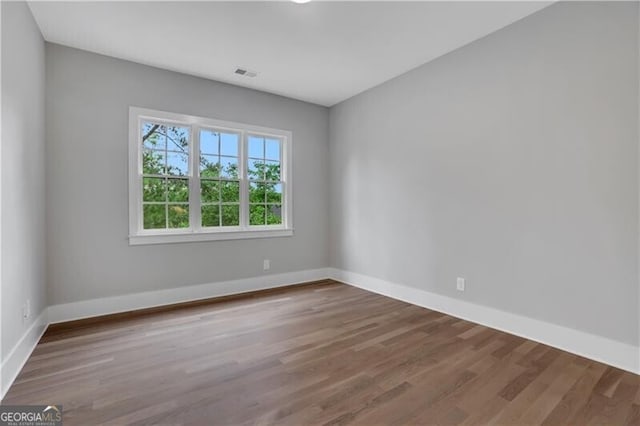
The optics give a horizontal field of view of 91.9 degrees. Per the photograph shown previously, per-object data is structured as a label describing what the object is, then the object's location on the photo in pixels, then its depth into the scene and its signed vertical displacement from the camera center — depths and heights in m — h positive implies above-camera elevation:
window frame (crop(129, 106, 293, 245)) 3.41 +0.33
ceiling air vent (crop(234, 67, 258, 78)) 3.60 +1.67
